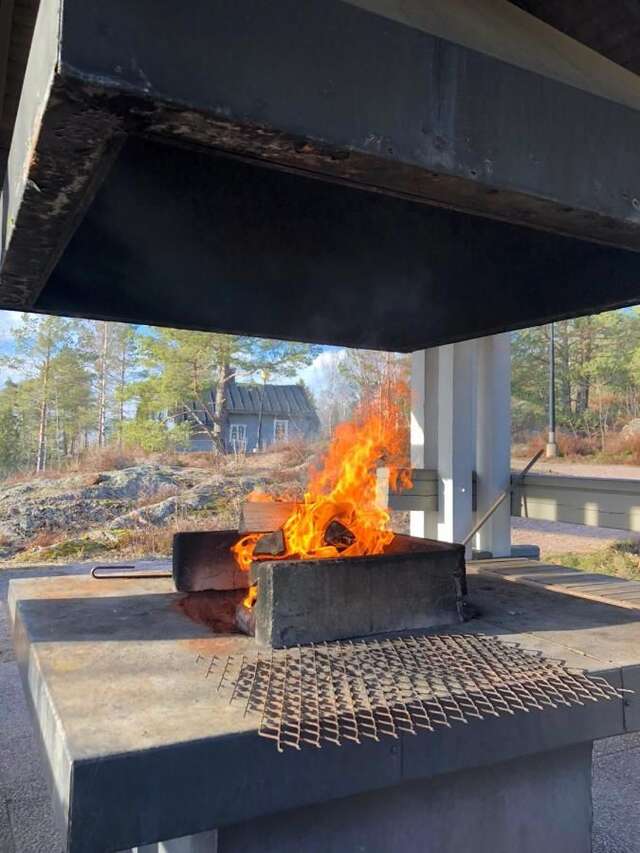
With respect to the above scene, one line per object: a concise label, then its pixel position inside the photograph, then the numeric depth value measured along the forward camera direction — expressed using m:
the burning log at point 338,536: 2.54
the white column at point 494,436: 4.46
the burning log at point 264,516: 2.61
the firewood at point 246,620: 2.17
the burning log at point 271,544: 2.51
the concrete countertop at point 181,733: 1.26
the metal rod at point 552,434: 12.87
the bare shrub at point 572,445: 17.17
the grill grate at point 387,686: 1.49
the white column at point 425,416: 4.64
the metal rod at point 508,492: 3.85
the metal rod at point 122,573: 3.02
